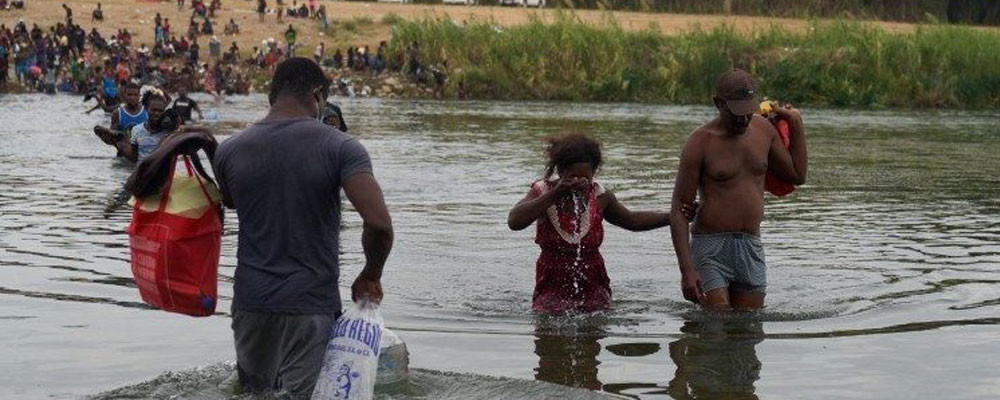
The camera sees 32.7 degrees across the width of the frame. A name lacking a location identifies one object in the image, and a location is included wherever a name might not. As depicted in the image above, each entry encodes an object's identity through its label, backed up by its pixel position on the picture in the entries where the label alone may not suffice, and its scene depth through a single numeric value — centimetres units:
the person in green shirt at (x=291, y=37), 6150
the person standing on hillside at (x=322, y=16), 6614
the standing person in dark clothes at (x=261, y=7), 6862
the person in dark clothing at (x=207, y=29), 6475
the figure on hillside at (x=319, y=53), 5851
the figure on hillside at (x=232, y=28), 6538
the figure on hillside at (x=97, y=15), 6631
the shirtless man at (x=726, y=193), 895
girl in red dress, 878
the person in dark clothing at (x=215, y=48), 6009
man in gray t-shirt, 612
